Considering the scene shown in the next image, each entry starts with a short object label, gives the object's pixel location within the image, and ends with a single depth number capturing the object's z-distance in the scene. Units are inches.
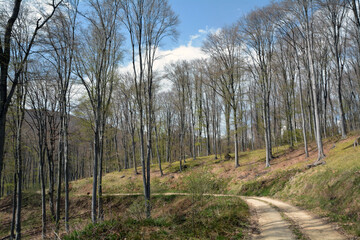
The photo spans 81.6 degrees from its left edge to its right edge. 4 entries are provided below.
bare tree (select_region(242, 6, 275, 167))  765.9
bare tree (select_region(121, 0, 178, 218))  505.8
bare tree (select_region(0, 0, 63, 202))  232.5
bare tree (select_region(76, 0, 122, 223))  476.4
